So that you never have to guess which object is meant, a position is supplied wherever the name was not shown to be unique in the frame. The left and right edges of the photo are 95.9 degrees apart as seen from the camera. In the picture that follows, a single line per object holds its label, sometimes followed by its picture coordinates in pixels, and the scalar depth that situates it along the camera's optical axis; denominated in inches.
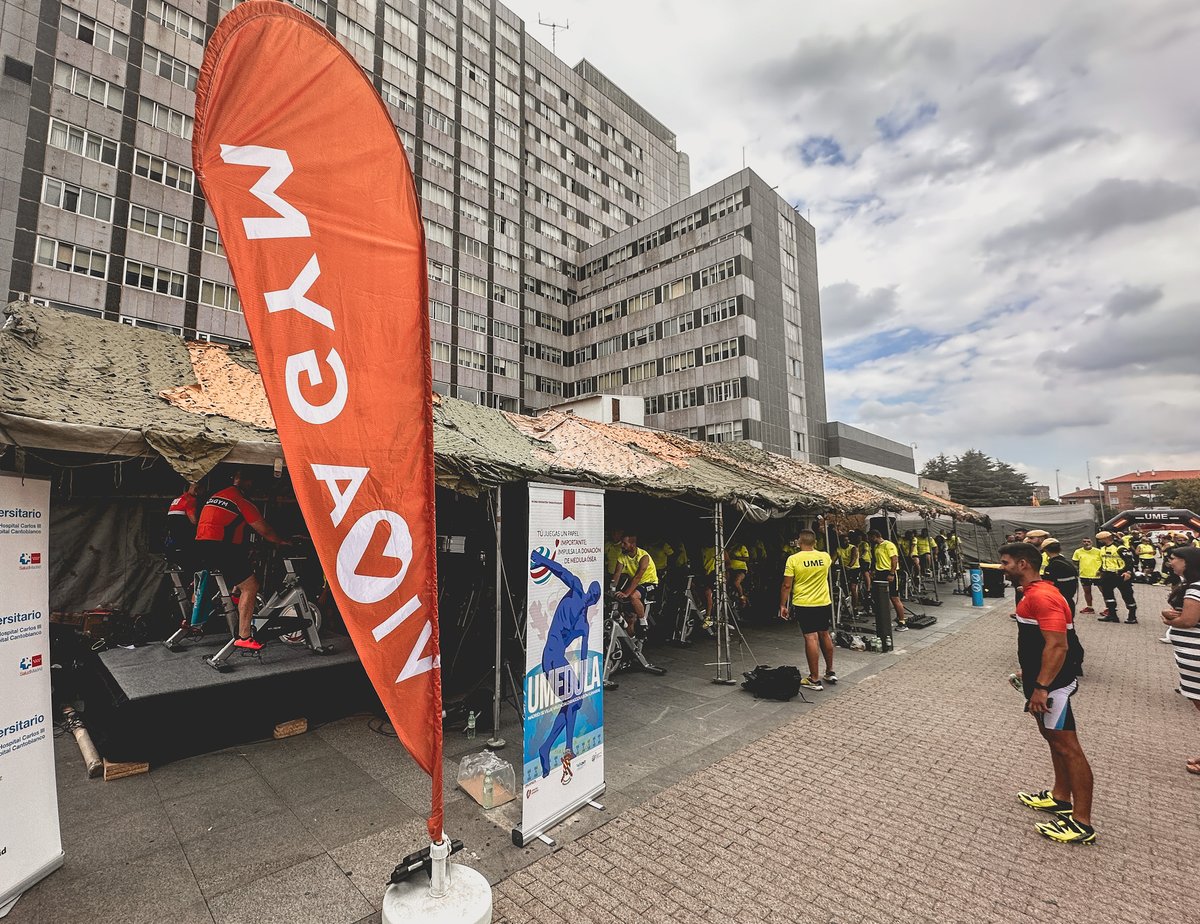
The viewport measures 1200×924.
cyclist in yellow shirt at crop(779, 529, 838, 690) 285.1
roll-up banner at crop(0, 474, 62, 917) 118.7
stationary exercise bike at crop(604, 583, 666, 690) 306.7
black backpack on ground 276.7
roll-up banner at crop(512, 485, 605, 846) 149.8
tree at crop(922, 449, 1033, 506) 2896.2
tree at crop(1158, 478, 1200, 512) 2461.9
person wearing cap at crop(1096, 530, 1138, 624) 498.3
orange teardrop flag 97.7
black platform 182.7
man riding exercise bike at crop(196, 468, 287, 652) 228.5
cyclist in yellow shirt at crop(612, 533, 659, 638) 324.2
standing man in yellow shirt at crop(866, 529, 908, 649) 492.1
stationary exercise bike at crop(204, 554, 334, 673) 243.3
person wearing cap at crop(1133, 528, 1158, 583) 805.2
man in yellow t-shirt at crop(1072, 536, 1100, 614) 520.9
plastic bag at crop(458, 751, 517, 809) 167.6
